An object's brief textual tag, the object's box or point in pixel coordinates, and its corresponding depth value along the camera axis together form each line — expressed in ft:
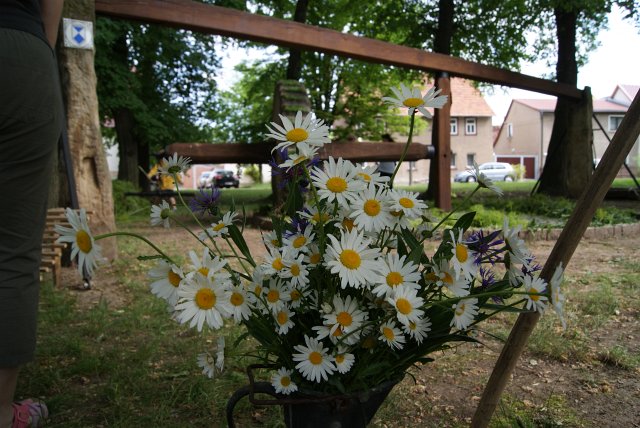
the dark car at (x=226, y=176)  127.13
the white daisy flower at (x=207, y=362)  3.99
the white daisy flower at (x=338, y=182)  3.48
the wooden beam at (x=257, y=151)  21.11
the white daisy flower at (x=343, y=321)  3.46
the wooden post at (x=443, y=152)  24.18
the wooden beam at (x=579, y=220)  4.07
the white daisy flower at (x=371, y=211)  3.50
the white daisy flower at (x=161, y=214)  3.91
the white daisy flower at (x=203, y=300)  3.22
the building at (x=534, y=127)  148.56
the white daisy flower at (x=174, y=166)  4.16
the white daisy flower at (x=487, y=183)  4.03
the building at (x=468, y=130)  148.08
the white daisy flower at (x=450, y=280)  3.53
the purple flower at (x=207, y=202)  4.16
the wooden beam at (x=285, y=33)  15.43
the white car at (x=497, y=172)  130.49
